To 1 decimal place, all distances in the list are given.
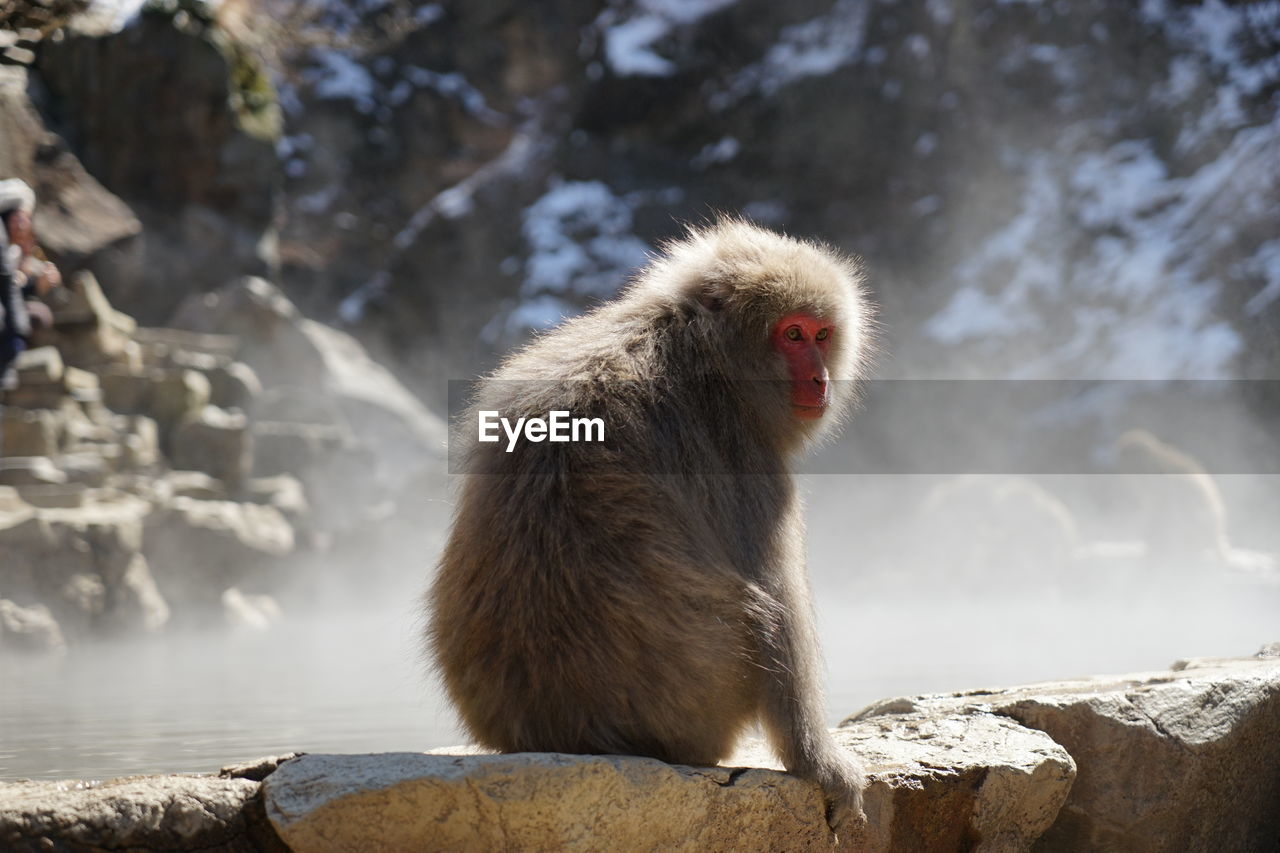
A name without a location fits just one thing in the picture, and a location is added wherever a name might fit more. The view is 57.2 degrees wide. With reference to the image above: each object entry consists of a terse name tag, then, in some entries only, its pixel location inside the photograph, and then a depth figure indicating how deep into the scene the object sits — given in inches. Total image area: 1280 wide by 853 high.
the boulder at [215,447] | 343.3
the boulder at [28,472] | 272.4
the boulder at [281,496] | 358.9
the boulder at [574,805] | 59.7
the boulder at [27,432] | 280.2
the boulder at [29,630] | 235.5
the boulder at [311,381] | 434.3
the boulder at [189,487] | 319.6
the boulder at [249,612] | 304.3
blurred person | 172.1
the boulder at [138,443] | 319.6
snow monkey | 69.4
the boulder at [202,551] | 301.0
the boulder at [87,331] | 343.3
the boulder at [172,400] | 351.6
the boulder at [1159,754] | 89.0
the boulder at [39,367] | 298.0
